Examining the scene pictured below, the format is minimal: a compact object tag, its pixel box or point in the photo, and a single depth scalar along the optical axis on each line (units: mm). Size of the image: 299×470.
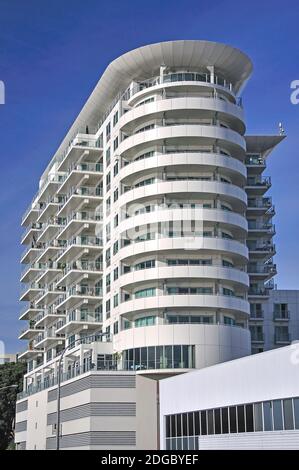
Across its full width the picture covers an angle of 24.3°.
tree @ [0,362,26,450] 120375
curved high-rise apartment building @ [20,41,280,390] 71562
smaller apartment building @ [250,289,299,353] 93438
